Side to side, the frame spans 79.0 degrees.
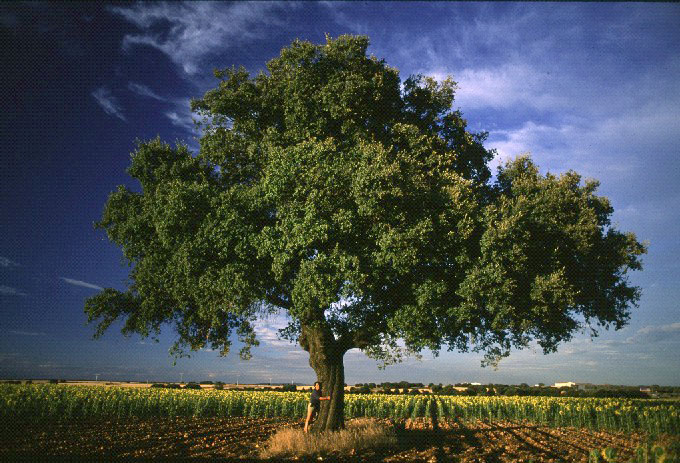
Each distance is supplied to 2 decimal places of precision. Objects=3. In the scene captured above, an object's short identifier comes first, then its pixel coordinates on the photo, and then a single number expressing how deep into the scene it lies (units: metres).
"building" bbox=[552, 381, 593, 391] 77.31
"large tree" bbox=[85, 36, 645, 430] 14.65
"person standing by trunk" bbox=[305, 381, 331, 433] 17.03
